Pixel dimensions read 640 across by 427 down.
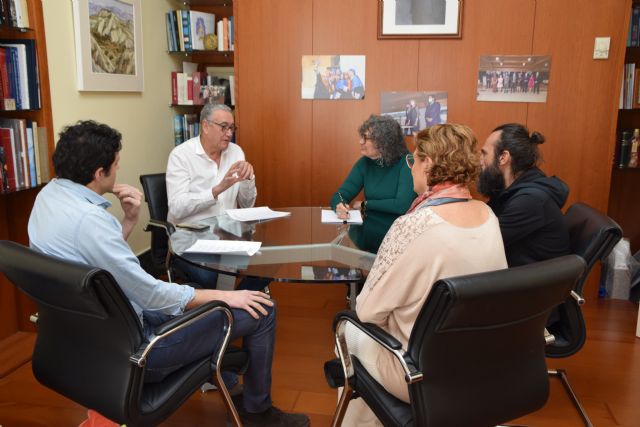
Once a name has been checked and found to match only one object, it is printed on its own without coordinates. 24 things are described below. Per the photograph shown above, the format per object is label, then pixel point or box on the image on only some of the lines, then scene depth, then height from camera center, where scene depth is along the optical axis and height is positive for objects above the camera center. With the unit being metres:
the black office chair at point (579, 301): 2.09 -0.76
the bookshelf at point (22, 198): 2.75 -0.55
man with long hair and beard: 2.25 -0.41
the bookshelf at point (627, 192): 4.18 -0.72
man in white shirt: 3.13 -0.46
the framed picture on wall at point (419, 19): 3.79 +0.55
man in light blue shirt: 1.65 -0.47
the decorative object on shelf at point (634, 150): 3.94 -0.35
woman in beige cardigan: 1.51 -0.41
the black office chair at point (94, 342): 1.45 -0.71
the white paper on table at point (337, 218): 2.90 -0.65
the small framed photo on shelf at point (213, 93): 4.43 +0.02
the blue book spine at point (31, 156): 2.79 -0.31
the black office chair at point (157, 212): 3.17 -0.70
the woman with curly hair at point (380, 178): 3.04 -0.47
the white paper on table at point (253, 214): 2.93 -0.64
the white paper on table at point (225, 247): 2.24 -0.63
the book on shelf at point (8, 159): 2.63 -0.31
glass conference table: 2.03 -0.64
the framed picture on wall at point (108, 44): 3.23 +0.32
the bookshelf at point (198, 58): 4.47 +0.32
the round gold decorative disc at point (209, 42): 4.38 +0.43
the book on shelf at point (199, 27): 4.29 +0.55
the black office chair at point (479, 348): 1.35 -0.67
